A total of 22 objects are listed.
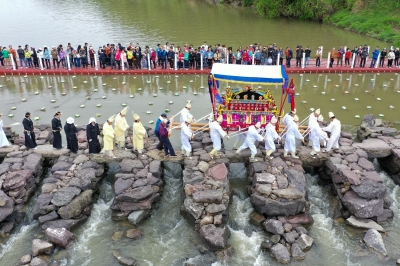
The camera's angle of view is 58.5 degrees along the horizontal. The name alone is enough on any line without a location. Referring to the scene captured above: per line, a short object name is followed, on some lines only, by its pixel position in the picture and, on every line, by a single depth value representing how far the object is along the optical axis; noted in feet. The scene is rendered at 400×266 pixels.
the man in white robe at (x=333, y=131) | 33.22
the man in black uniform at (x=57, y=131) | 33.19
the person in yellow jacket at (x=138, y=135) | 32.58
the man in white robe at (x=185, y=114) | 37.17
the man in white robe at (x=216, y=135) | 32.40
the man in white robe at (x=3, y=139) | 34.78
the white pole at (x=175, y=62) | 59.94
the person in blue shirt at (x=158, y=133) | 32.37
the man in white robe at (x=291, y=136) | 32.65
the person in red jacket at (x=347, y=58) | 62.23
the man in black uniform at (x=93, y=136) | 32.27
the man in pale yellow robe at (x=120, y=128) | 32.96
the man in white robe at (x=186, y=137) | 32.62
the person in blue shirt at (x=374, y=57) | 60.85
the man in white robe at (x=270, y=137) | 32.40
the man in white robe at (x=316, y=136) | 33.01
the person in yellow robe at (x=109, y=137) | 32.09
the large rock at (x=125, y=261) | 24.56
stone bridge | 26.08
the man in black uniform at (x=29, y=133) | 33.60
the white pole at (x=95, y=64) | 59.52
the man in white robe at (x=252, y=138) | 32.32
